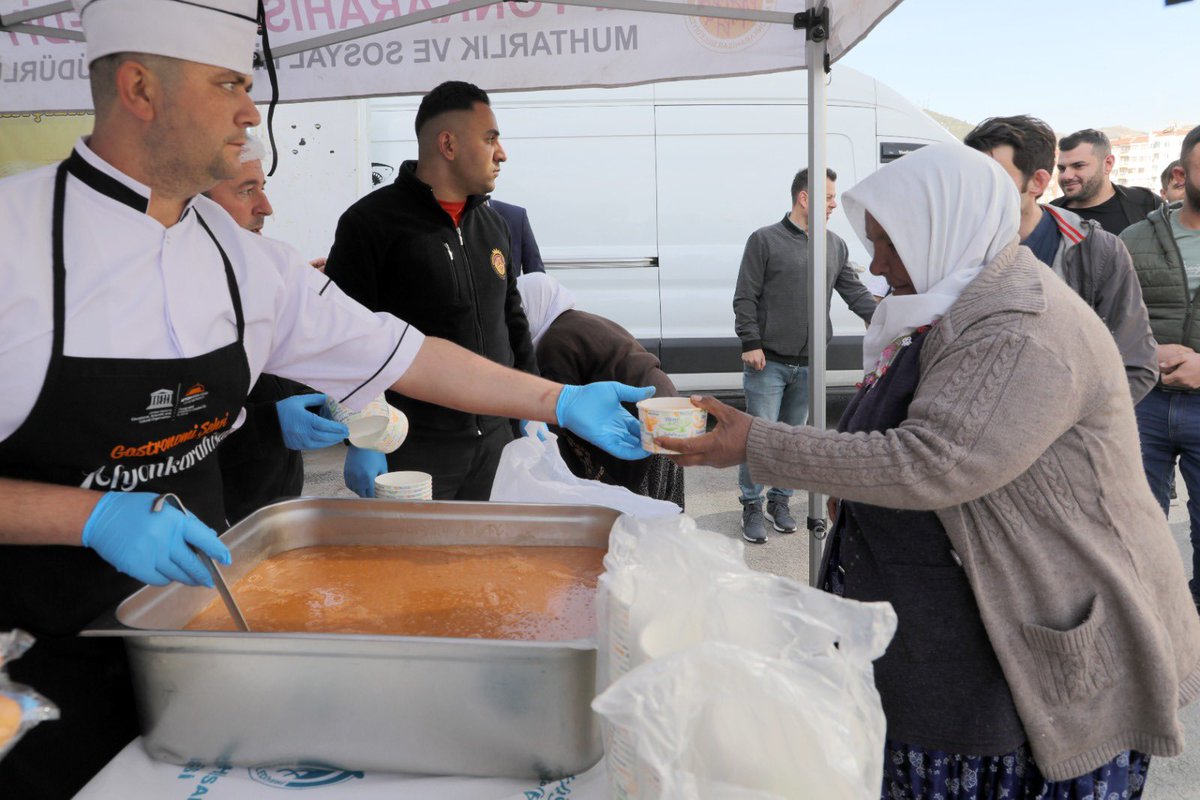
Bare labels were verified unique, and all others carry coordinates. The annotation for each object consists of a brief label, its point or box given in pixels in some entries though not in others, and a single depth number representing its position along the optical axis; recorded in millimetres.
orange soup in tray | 1390
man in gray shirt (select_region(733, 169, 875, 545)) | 5105
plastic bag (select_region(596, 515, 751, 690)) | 953
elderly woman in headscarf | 1564
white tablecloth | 1128
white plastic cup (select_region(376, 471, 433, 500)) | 1874
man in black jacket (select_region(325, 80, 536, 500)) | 3094
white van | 5871
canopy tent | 2812
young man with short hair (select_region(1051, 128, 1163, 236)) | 4789
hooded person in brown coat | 3096
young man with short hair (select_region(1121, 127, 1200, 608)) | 3408
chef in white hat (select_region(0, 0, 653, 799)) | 1298
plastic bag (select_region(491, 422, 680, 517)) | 2197
